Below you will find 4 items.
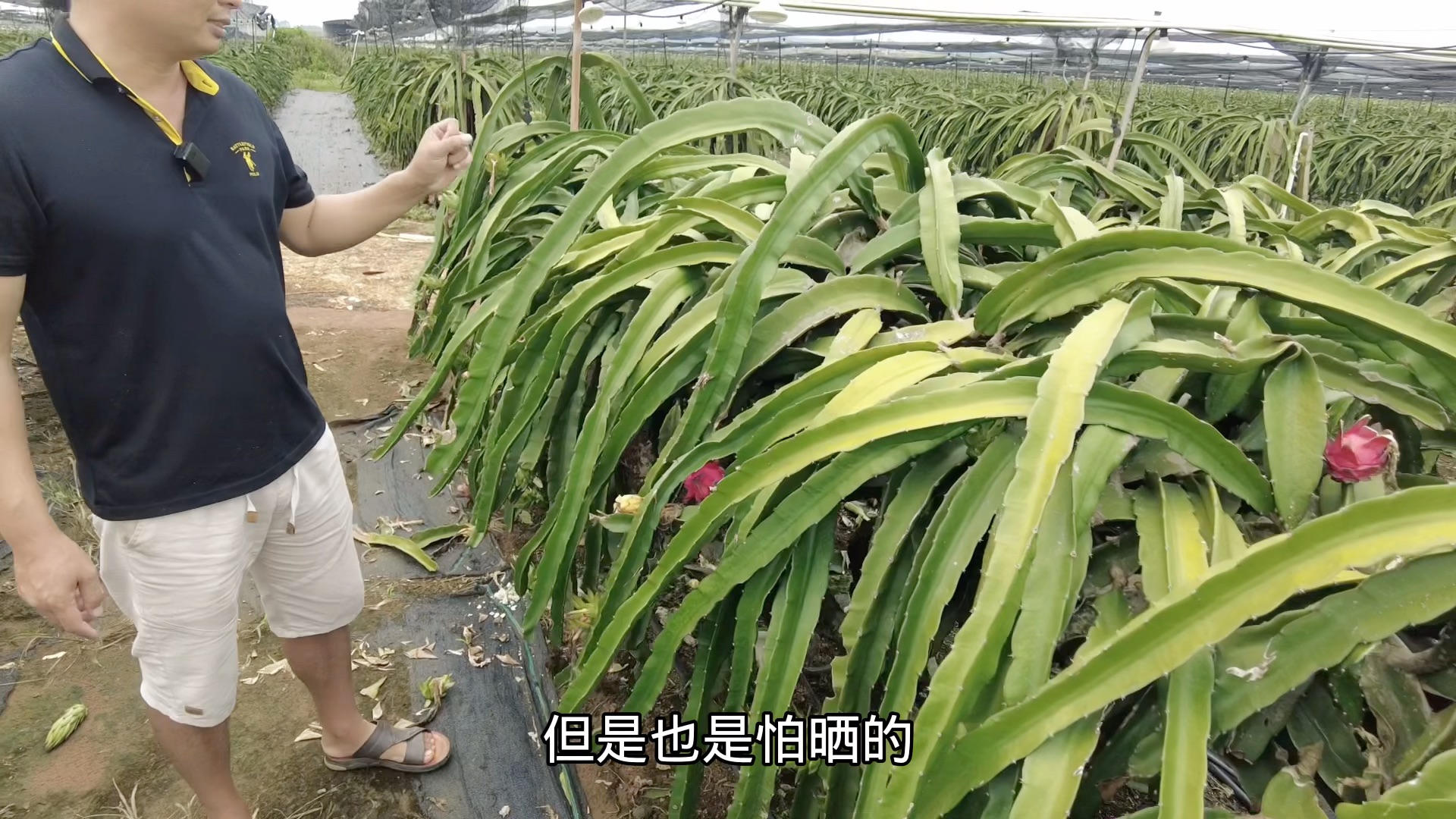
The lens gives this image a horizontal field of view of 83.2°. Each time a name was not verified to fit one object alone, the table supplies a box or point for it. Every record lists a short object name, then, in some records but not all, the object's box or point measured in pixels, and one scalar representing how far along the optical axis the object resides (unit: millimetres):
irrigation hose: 1617
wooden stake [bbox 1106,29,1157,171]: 3078
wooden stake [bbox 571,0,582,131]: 1814
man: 1065
